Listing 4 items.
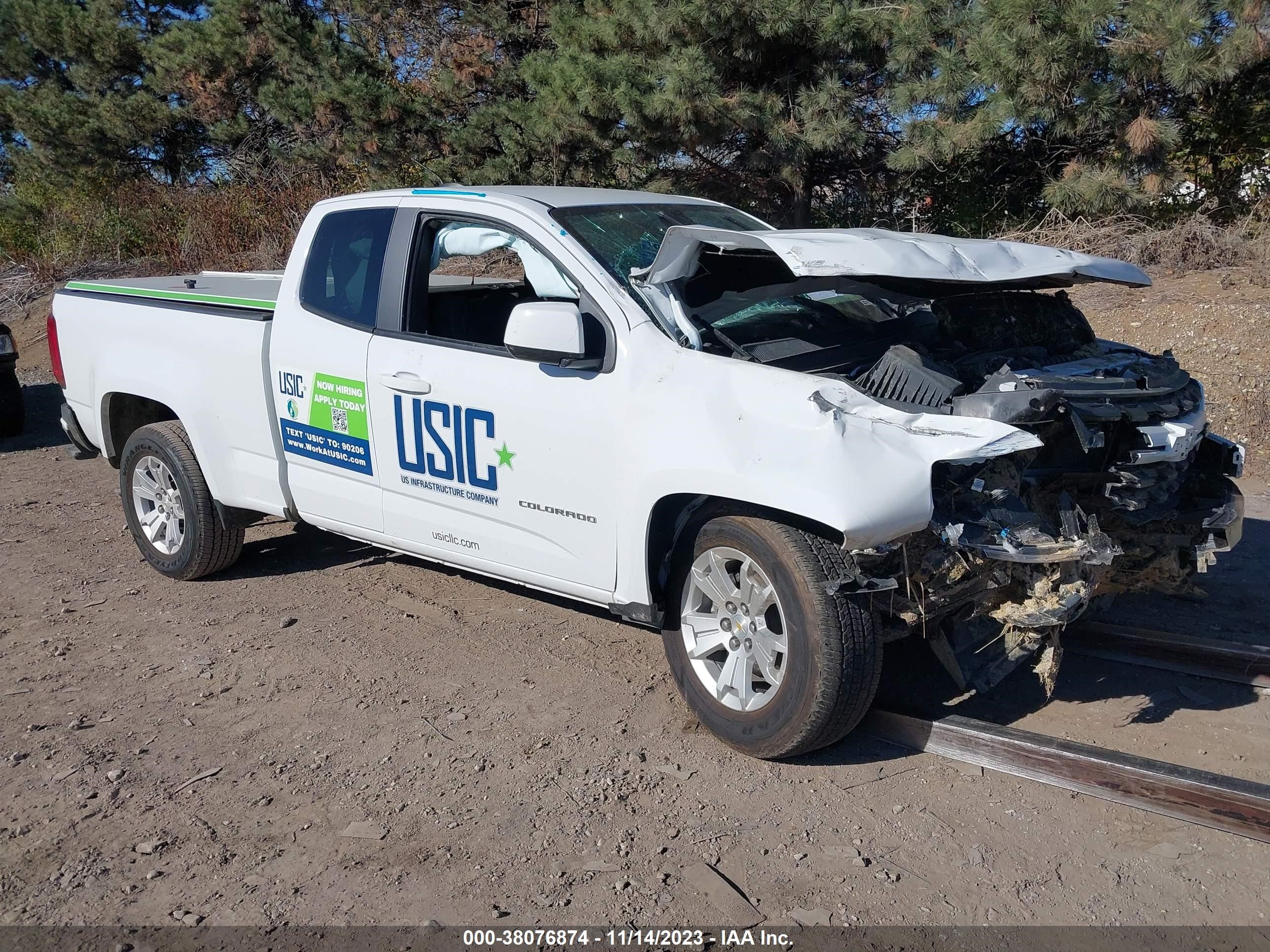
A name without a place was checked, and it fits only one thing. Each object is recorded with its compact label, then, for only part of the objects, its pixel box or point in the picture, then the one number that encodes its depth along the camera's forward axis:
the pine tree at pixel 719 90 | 10.10
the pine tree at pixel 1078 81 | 8.62
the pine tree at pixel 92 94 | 18.02
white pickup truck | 3.70
